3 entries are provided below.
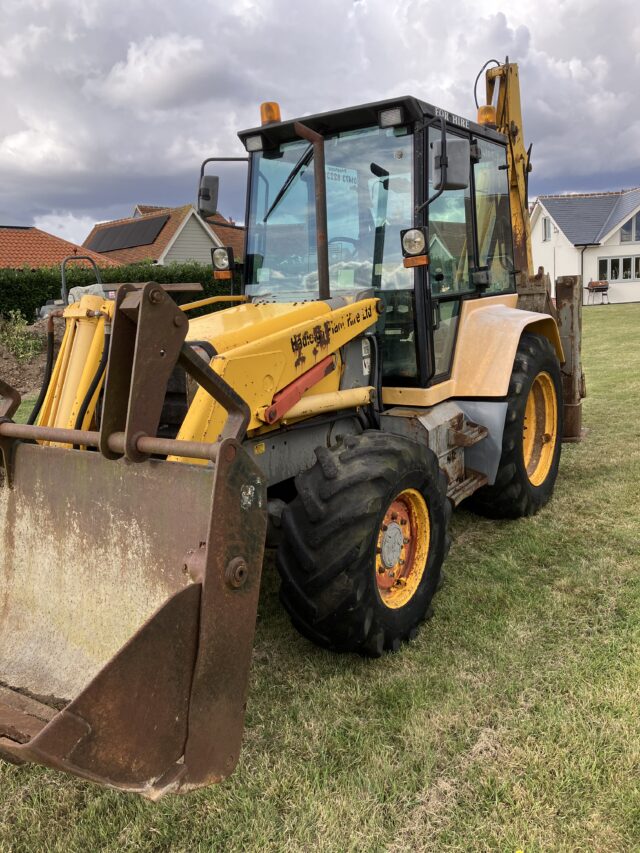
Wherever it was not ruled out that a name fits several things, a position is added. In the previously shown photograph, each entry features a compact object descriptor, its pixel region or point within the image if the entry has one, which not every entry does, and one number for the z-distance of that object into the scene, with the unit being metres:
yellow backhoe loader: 2.14
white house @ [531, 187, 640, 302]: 35.19
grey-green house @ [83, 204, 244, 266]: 28.98
